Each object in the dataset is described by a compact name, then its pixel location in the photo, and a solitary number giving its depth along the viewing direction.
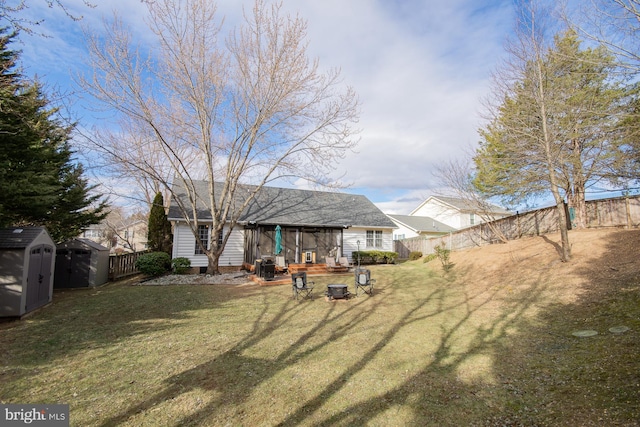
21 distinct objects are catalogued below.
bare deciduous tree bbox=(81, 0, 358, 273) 13.56
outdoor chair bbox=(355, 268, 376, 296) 11.38
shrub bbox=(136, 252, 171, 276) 15.54
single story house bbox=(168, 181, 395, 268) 17.75
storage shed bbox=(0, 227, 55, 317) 8.30
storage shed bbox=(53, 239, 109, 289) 13.25
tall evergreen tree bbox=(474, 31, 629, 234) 12.30
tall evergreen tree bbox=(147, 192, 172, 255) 19.42
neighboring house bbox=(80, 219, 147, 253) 35.33
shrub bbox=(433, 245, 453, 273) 16.70
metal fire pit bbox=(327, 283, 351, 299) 10.41
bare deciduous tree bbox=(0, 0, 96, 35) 4.48
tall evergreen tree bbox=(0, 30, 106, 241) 8.66
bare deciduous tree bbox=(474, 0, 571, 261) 12.59
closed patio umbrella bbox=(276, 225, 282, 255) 17.06
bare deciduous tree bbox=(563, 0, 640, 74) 7.32
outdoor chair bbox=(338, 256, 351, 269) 17.86
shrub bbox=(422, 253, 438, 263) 20.72
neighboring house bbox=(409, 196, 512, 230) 37.66
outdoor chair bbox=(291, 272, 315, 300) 10.98
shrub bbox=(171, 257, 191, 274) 16.44
